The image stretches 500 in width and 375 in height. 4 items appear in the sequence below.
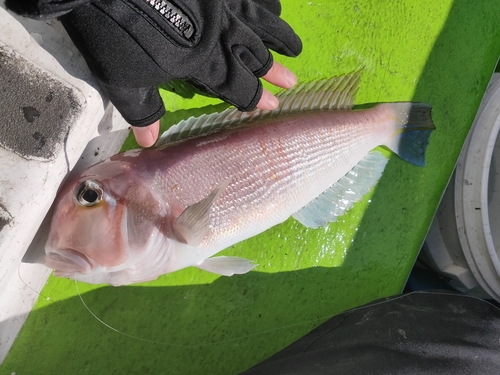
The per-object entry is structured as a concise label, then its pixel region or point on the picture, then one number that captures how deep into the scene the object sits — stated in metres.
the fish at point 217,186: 0.30
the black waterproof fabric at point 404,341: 0.37
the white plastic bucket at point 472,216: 0.54
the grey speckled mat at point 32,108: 0.27
